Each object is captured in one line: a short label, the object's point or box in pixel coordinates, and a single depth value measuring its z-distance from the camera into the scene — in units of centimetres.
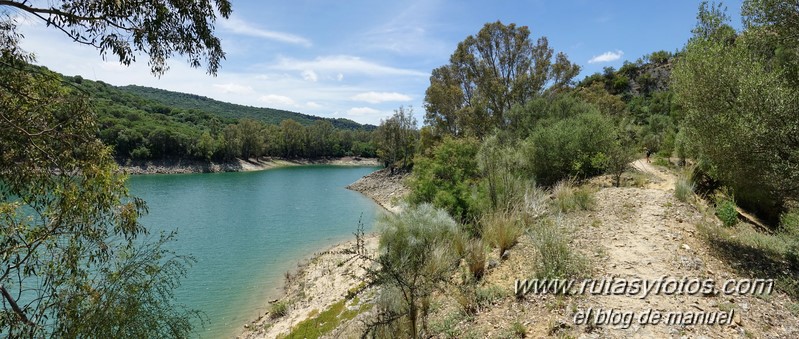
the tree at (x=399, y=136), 5253
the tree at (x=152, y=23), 446
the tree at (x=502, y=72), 2678
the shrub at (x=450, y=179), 1413
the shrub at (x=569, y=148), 1537
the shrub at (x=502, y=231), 836
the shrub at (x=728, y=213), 925
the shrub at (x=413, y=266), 544
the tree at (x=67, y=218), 412
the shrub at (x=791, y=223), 700
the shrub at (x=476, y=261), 753
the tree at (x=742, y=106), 606
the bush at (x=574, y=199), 1048
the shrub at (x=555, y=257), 614
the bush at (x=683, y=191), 1001
